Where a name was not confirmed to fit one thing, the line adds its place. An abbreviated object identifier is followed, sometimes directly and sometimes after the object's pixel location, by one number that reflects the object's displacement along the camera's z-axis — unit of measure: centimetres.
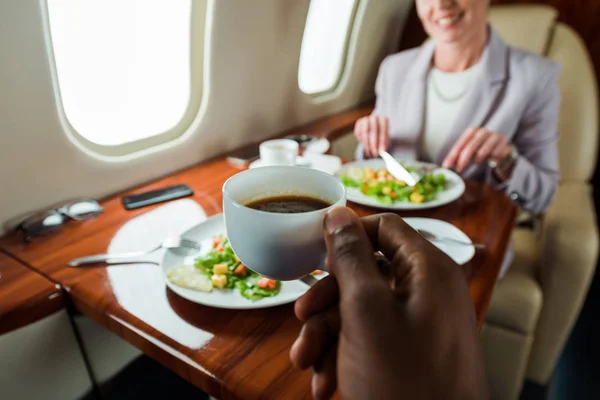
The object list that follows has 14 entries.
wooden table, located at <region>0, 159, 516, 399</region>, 51
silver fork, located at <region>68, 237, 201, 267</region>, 70
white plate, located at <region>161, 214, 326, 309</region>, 58
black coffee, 45
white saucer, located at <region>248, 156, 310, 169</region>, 112
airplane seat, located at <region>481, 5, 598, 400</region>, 123
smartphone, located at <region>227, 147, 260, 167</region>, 122
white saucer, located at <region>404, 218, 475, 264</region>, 71
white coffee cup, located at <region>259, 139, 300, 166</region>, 101
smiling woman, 116
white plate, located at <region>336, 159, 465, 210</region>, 90
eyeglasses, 83
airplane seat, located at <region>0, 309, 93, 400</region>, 68
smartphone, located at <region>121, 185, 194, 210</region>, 96
